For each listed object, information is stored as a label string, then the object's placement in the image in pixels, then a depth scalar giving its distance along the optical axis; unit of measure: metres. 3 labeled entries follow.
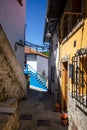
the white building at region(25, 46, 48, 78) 14.46
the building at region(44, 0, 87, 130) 2.61
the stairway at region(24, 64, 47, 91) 10.83
